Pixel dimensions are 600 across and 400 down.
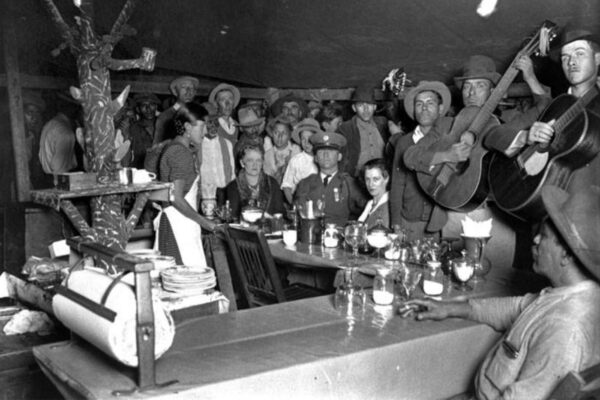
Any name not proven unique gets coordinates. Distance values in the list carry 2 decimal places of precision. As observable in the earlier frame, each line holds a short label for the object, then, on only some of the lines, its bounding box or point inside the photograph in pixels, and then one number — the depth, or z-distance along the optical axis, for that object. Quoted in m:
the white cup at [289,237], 4.50
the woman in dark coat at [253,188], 5.69
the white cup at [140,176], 4.12
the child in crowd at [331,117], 6.95
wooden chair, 3.72
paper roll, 1.76
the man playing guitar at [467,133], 4.32
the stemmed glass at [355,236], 4.10
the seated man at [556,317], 1.89
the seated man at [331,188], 5.39
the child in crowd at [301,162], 6.26
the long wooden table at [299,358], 1.89
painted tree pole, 3.74
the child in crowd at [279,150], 6.72
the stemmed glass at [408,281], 2.81
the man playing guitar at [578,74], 3.37
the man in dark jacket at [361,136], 6.34
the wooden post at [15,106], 5.56
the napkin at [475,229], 3.37
